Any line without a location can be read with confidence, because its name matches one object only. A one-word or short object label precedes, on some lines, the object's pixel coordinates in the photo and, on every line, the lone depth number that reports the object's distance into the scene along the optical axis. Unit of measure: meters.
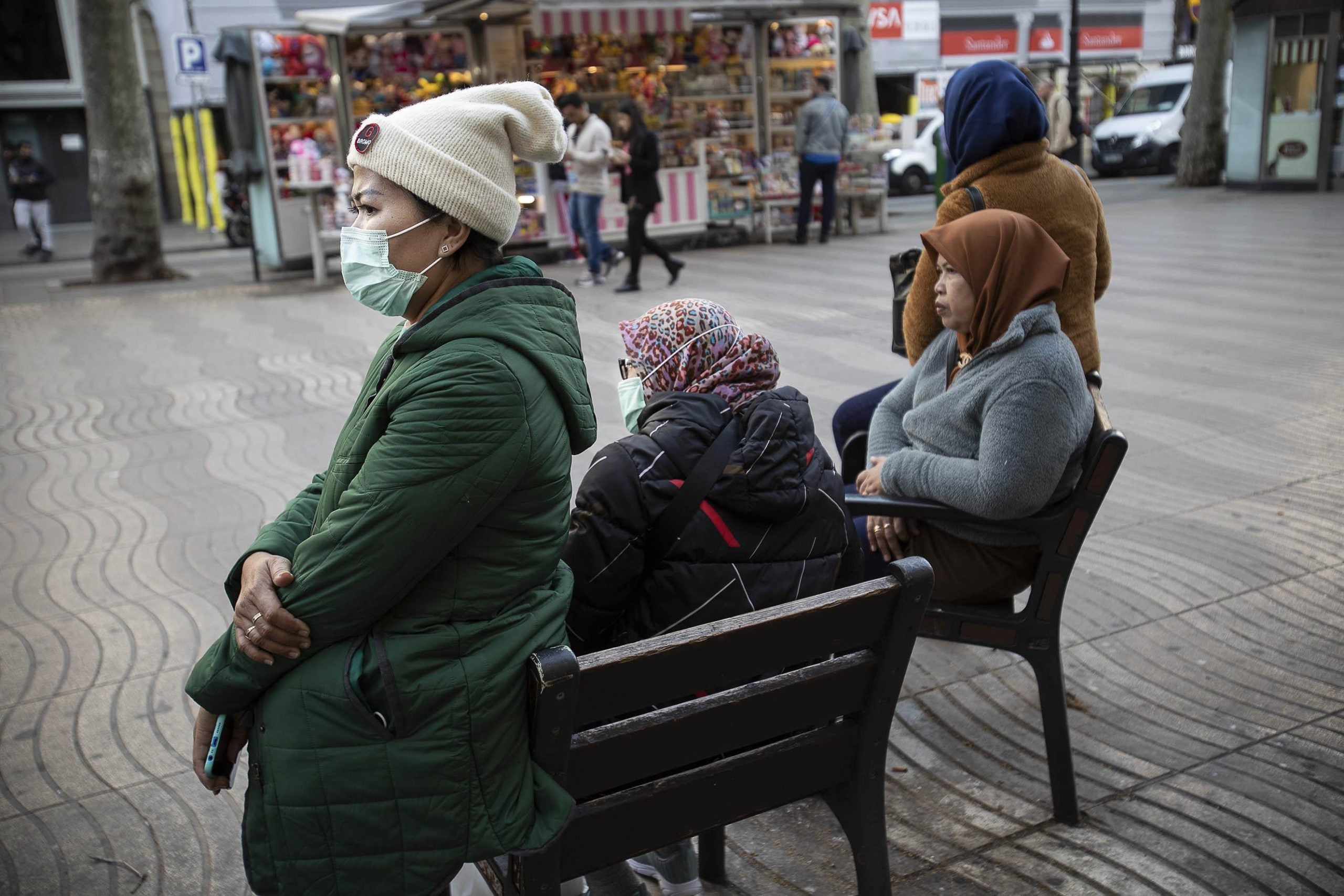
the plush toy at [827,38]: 16.48
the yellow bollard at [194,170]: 25.39
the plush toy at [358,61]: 14.29
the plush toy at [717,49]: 15.93
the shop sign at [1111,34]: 37.12
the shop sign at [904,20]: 33.03
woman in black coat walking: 11.77
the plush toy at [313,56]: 13.85
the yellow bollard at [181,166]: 26.66
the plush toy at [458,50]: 14.70
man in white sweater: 12.37
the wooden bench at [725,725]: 1.85
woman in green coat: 1.77
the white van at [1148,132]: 24.84
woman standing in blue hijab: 3.42
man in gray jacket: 14.53
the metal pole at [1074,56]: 24.41
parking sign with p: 17.30
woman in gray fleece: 2.76
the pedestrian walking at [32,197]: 19.69
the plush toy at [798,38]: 16.44
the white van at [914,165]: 24.50
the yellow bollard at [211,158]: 23.05
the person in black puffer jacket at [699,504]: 2.24
